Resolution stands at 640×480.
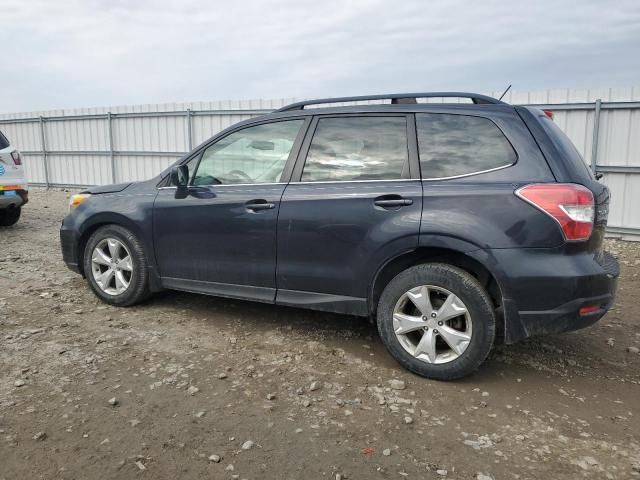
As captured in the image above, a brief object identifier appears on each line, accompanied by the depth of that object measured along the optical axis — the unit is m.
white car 7.75
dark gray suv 3.05
